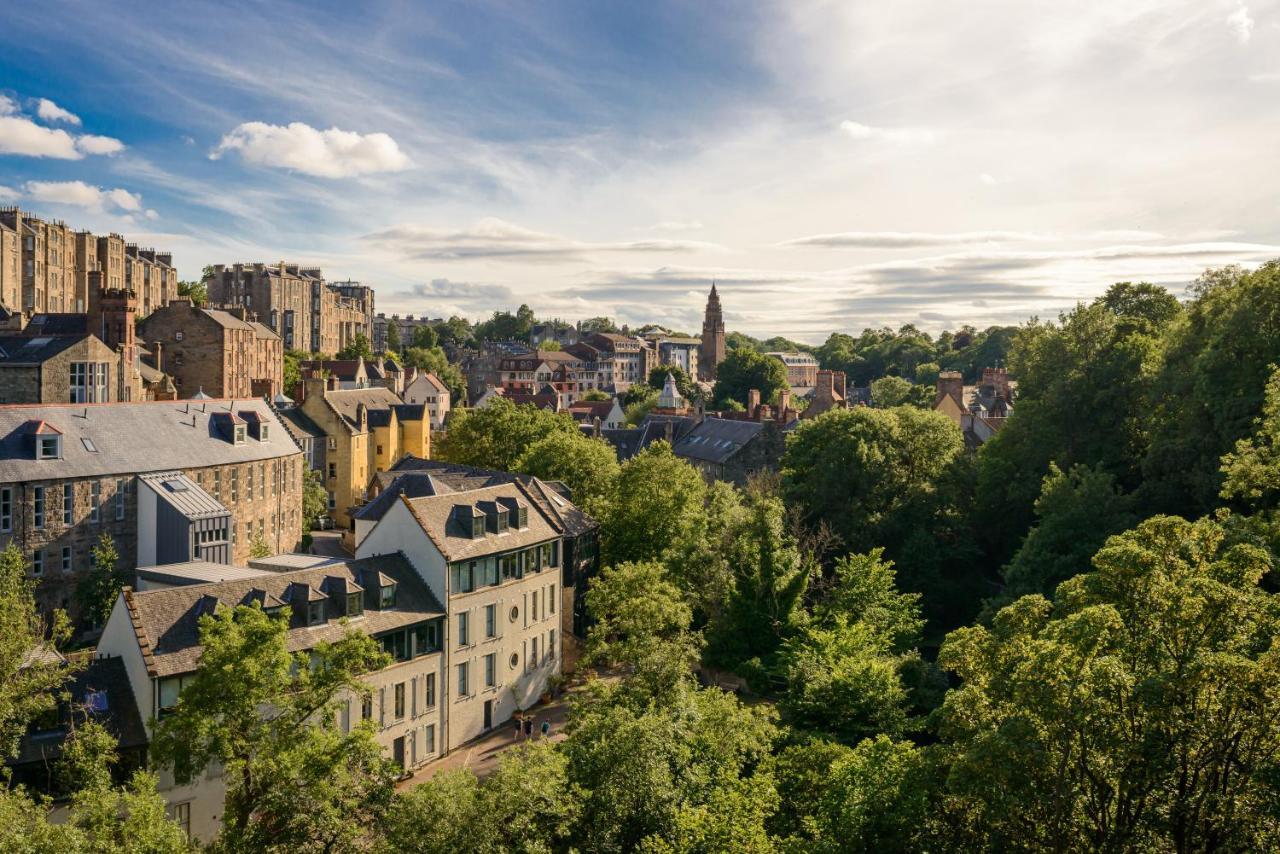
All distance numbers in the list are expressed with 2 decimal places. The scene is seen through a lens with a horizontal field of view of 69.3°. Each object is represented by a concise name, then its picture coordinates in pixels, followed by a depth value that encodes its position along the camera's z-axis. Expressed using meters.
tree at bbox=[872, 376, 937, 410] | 125.19
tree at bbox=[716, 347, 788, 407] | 135.62
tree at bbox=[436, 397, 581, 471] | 66.38
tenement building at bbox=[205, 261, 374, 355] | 136.00
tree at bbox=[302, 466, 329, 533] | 62.28
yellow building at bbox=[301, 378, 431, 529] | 71.19
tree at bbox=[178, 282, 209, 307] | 134.00
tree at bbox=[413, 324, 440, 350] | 182.00
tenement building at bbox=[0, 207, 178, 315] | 100.56
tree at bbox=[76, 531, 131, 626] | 41.44
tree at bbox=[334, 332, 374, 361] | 131.88
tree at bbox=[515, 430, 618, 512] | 56.97
